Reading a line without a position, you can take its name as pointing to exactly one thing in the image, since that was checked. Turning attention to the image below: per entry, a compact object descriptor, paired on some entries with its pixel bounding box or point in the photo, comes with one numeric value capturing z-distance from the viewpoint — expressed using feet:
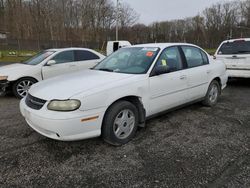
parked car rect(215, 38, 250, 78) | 21.79
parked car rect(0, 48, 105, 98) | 18.38
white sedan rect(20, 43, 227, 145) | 8.82
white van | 46.17
